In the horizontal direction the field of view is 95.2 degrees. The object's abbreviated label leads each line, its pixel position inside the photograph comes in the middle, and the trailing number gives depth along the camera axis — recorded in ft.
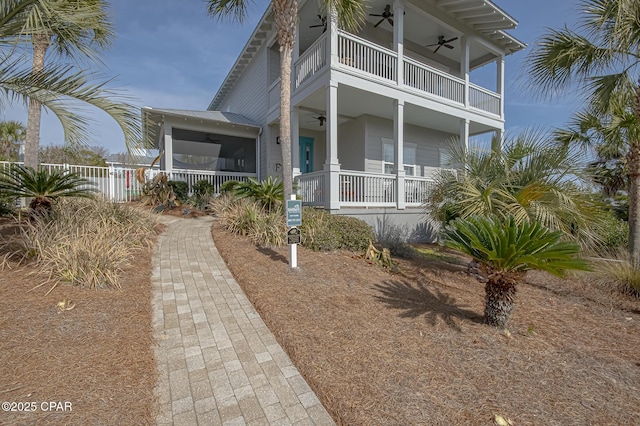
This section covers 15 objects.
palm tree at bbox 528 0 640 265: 17.60
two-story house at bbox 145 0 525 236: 27.99
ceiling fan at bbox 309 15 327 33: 31.20
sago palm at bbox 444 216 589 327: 10.01
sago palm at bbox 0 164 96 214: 17.72
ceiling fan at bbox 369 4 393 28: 32.19
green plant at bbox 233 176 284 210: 26.43
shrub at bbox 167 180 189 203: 36.76
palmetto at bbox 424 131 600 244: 16.61
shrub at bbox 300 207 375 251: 21.13
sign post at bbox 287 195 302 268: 16.39
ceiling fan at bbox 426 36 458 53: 37.09
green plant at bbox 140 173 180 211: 35.35
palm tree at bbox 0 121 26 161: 57.88
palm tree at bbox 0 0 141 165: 10.31
